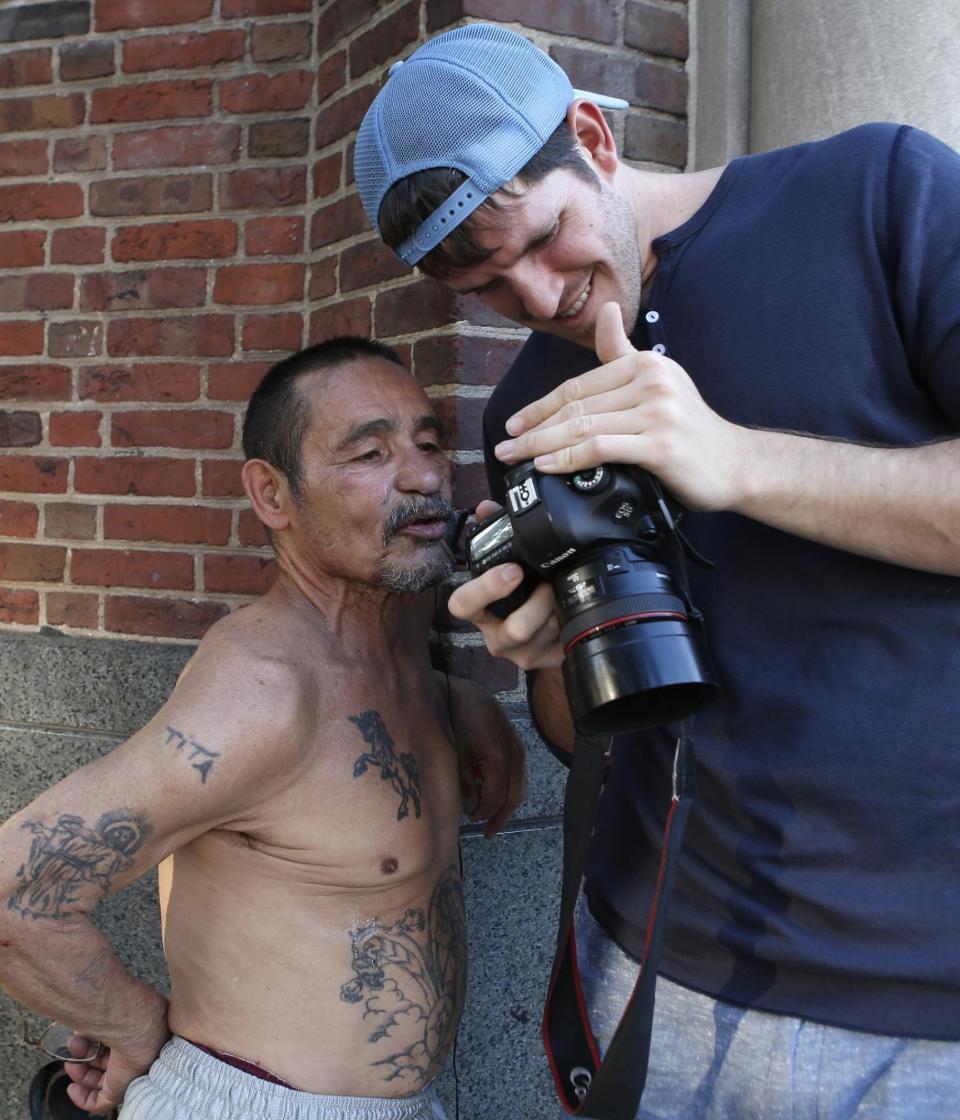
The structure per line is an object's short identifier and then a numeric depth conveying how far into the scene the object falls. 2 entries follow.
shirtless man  1.56
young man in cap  1.15
